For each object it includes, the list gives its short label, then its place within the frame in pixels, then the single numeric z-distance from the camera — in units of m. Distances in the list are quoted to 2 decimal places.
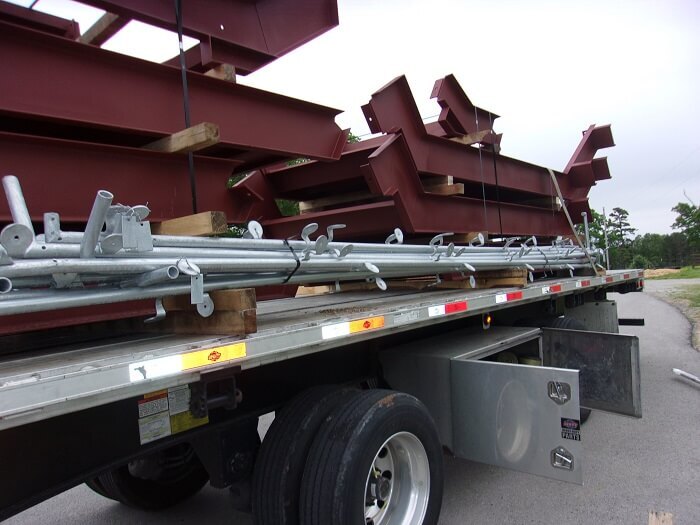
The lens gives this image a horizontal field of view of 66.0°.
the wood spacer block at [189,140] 2.80
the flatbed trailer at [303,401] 1.88
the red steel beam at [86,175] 2.70
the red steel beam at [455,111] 5.48
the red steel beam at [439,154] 4.70
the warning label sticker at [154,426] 2.16
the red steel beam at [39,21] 3.33
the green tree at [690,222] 51.51
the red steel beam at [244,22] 3.16
